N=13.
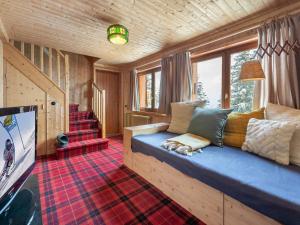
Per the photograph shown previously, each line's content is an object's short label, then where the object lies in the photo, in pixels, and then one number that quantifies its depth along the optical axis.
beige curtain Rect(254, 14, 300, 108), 1.80
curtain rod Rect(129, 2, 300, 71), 1.81
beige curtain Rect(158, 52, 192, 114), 2.97
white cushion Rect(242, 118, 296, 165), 1.42
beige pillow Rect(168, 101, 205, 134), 2.52
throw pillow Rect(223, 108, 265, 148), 1.90
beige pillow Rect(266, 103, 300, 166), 1.41
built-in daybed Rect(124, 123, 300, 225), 1.03
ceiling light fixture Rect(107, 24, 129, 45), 2.04
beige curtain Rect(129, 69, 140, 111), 4.50
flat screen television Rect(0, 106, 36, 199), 0.69
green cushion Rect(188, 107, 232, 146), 1.97
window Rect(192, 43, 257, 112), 2.39
